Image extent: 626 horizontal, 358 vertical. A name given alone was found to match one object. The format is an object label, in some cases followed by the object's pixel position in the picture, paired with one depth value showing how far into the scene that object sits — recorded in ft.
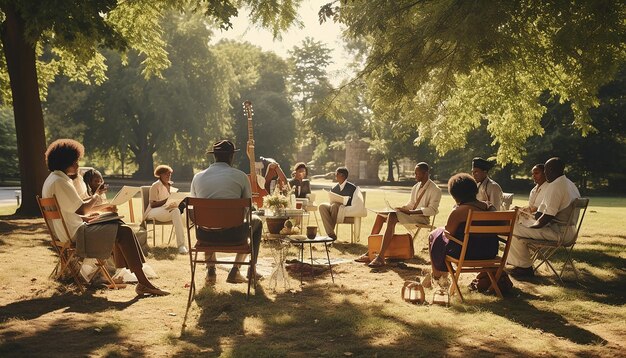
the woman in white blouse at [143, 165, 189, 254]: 33.78
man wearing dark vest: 36.32
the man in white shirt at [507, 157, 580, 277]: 25.52
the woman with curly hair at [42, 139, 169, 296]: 21.26
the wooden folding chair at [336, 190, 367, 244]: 36.86
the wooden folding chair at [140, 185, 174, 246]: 34.91
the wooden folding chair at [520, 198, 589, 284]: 25.12
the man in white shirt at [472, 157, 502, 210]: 29.50
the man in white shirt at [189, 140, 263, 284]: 22.63
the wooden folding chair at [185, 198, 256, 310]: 20.74
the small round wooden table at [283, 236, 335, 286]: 24.97
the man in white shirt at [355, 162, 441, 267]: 31.03
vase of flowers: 32.07
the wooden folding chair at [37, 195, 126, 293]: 21.24
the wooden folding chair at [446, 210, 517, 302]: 20.86
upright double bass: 40.38
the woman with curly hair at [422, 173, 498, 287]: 21.83
